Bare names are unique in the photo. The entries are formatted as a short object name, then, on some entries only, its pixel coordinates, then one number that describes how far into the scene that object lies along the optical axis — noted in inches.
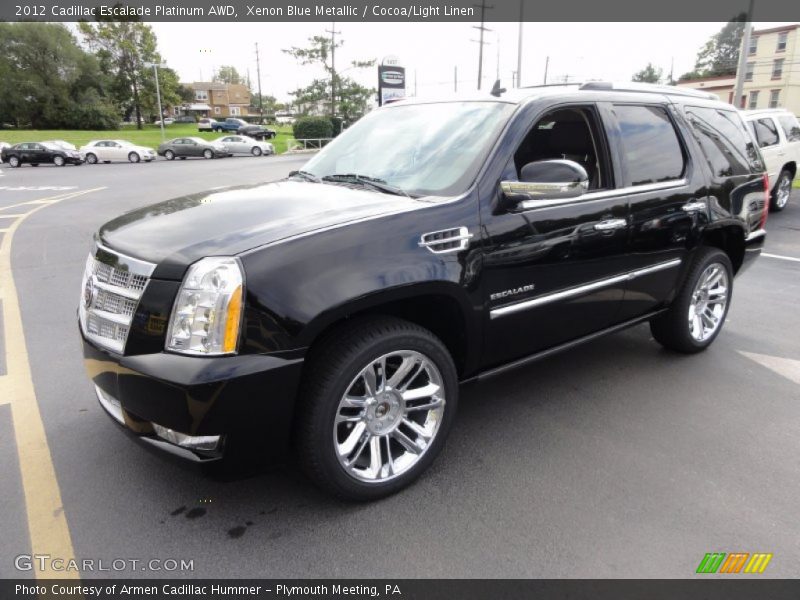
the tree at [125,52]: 2711.6
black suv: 91.0
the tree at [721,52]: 3390.7
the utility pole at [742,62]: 678.1
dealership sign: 954.7
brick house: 4421.8
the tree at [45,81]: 2357.3
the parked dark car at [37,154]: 1238.3
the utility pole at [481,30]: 1611.7
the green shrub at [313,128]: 1845.5
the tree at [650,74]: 3656.5
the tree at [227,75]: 5447.8
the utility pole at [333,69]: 2108.8
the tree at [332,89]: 2126.0
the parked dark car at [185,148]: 1485.0
